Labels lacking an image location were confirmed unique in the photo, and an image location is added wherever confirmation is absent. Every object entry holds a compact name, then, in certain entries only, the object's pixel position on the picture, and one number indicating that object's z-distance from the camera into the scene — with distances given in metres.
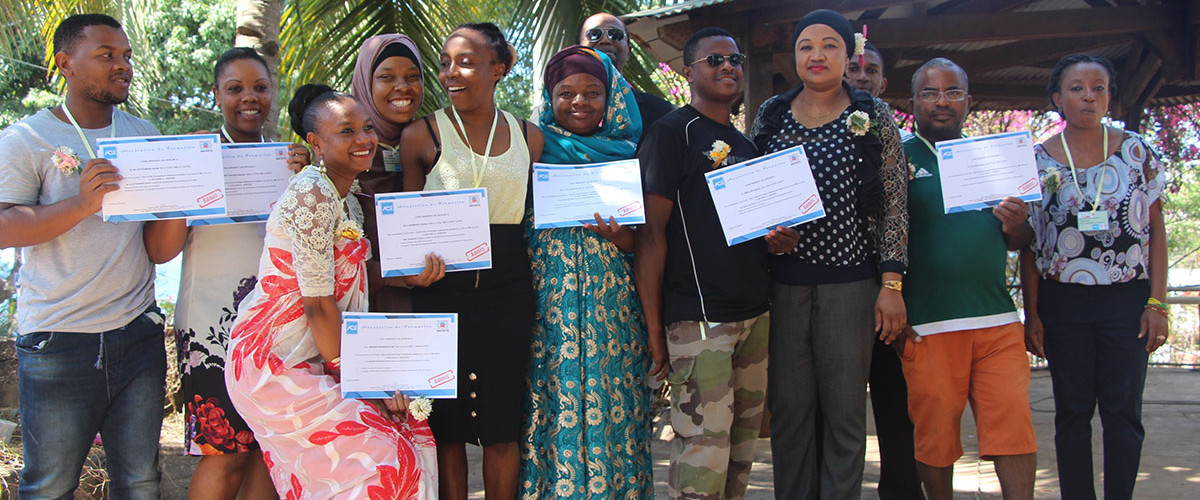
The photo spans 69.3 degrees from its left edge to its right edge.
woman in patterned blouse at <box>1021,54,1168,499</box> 3.62
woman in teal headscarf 3.36
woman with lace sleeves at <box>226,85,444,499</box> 2.82
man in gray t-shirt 2.85
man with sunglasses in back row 4.48
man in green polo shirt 3.49
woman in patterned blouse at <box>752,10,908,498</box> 3.35
